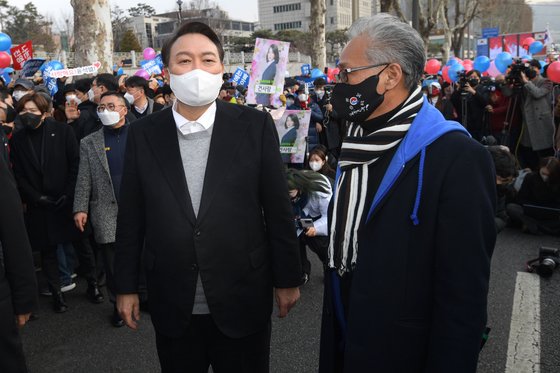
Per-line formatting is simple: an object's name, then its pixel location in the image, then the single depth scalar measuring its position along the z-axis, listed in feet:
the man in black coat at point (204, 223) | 7.09
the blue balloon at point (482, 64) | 52.16
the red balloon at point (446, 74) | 51.69
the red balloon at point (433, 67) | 60.01
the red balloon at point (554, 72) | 30.01
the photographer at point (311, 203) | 14.93
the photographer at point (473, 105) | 32.17
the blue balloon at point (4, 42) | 37.65
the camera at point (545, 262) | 16.08
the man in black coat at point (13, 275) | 7.20
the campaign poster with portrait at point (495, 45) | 95.39
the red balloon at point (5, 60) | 36.75
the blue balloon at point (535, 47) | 74.19
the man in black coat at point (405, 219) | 5.41
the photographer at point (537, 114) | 28.09
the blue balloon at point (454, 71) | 49.73
